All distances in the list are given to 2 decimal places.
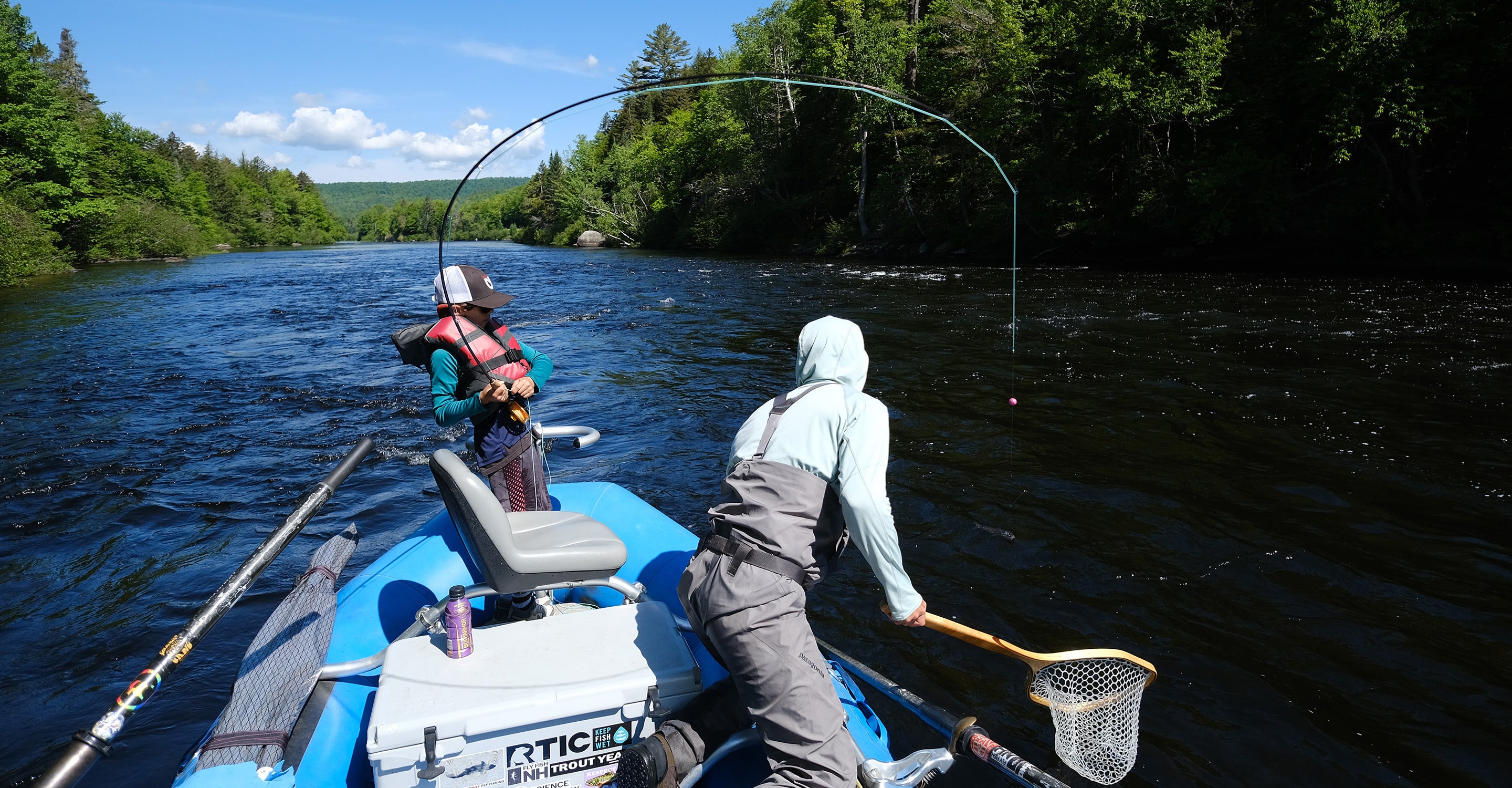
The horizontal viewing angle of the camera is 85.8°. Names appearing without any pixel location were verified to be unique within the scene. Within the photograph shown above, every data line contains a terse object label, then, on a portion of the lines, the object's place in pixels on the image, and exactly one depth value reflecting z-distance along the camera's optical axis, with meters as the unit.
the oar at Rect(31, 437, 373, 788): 2.19
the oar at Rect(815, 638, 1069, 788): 2.80
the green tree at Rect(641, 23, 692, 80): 77.69
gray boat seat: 2.96
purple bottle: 2.58
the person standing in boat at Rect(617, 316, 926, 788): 2.45
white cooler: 2.36
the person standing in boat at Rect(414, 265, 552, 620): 3.94
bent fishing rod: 4.00
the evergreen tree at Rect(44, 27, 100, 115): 54.50
